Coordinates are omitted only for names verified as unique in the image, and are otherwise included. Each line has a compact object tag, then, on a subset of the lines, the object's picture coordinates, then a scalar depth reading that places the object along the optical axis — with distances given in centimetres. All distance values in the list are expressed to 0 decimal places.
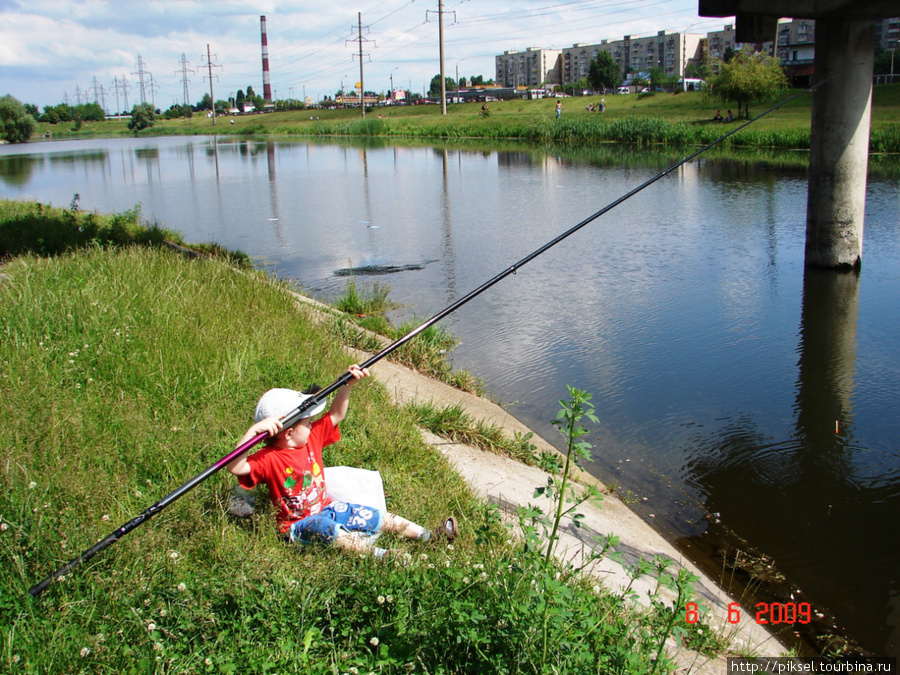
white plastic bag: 393
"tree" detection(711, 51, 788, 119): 3691
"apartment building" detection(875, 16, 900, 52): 9885
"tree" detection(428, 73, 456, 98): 14076
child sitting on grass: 358
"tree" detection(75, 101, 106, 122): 14018
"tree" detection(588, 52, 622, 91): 8981
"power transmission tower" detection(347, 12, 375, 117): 9444
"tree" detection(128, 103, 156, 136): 10175
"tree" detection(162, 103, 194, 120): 13908
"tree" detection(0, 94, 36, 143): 7619
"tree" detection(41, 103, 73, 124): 13050
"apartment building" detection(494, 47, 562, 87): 19225
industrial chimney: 13050
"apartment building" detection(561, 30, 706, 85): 17212
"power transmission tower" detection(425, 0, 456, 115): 6457
